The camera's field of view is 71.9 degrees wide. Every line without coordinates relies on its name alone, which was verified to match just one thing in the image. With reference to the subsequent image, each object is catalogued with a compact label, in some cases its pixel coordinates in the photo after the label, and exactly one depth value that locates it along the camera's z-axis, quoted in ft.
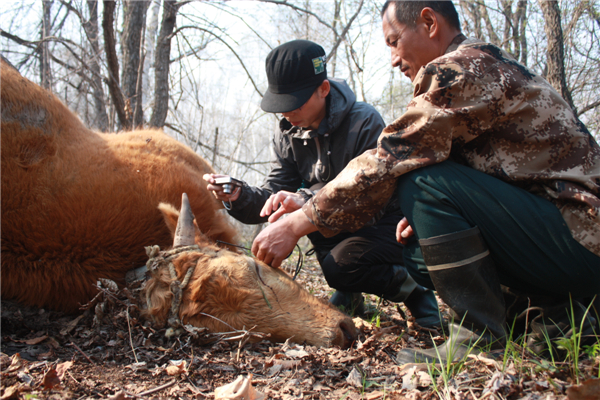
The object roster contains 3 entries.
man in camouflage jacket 7.27
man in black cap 11.82
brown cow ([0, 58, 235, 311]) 10.05
